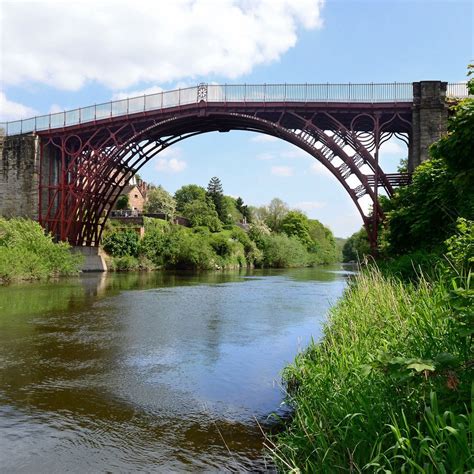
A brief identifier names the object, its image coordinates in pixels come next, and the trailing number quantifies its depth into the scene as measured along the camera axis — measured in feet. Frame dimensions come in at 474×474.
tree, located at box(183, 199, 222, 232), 205.98
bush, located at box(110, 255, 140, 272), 136.87
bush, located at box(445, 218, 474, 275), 16.37
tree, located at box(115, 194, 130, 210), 202.24
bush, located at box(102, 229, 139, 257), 142.92
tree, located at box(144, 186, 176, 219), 211.41
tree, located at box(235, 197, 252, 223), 293.68
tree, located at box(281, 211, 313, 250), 278.05
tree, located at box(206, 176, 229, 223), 234.58
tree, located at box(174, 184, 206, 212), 268.29
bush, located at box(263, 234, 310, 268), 207.21
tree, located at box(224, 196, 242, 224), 246.33
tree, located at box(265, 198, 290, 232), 288.51
